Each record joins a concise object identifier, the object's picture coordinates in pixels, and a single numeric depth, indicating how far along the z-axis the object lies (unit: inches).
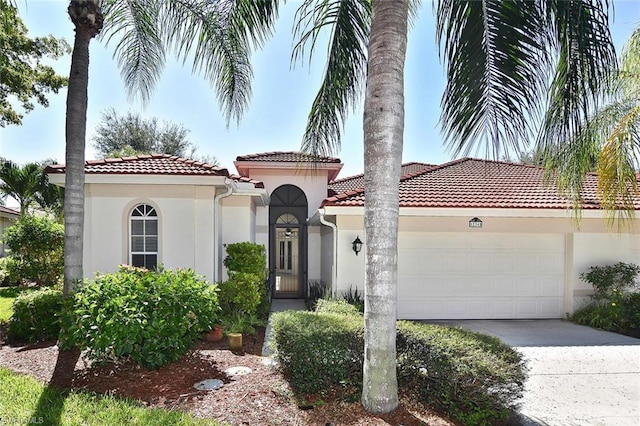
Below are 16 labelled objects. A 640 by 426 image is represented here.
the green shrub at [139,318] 220.5
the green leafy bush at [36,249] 588.4
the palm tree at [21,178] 835.4
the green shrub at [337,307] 341.7
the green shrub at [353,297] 411.2
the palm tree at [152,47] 287.0
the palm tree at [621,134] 321.4
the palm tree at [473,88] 183.9
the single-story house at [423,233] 417.7
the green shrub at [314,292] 465.4
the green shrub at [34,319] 314.2
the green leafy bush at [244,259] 418.0
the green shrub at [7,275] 626.0
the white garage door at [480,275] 452.1
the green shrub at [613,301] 408.8
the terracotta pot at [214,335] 336.2
